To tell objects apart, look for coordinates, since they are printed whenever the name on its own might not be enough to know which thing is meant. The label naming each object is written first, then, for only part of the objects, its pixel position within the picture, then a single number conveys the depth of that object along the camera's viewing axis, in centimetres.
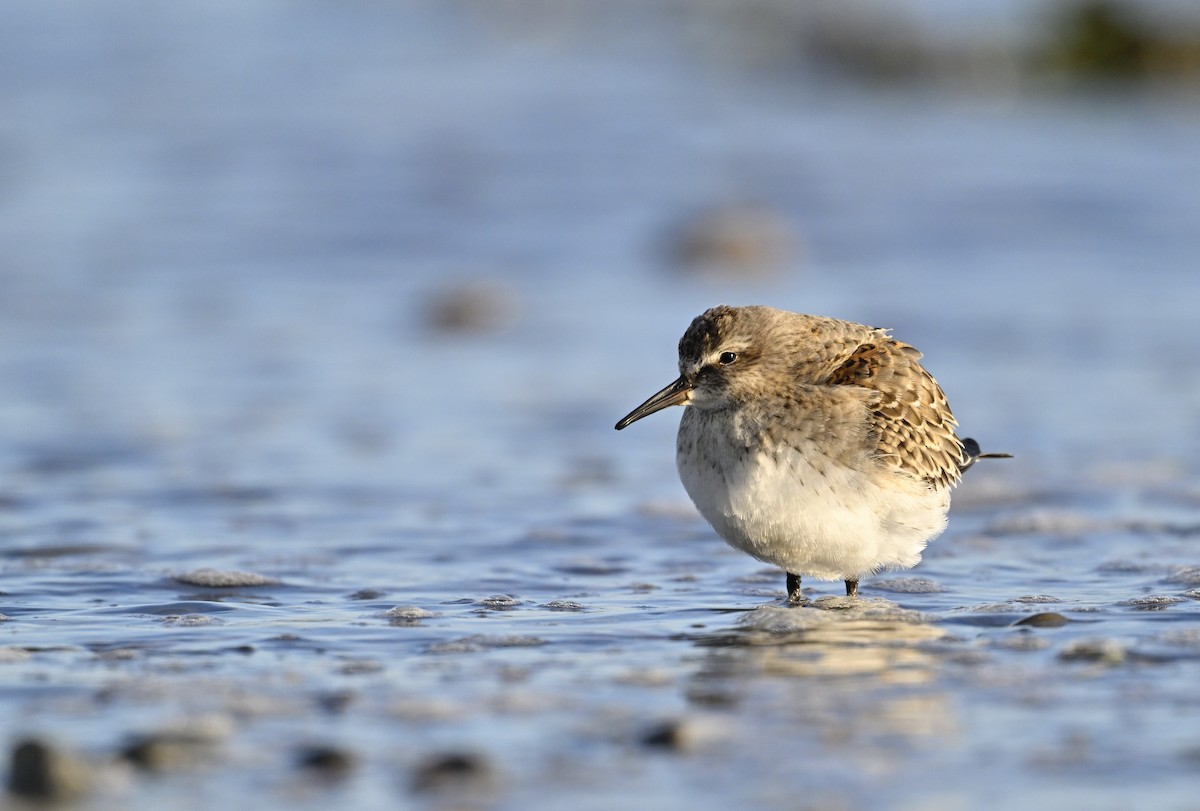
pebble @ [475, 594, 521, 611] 1187
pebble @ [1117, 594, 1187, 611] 1129
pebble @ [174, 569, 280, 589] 1255
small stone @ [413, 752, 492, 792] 779
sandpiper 1135
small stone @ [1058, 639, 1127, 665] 988
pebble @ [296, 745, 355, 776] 796
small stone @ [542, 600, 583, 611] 1178
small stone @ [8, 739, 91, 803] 745
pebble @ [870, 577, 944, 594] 1255
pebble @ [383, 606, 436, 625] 1130
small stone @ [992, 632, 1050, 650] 1031
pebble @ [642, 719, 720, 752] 827
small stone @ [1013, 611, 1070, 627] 1084
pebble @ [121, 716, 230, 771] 798
